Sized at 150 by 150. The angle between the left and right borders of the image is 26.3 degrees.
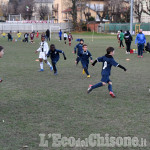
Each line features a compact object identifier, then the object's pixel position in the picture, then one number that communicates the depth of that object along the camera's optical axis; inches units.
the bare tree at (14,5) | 4997.5
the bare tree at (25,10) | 4547.2
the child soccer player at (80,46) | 674.8
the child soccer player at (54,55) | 597.6
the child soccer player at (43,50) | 645.9
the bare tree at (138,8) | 3202.5
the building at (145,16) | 3329.2
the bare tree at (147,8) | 3144.9
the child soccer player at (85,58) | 567.2
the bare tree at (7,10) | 4682.6
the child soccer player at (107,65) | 390.9
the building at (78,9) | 3871.8
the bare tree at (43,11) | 4477.4
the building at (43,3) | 5017.2
